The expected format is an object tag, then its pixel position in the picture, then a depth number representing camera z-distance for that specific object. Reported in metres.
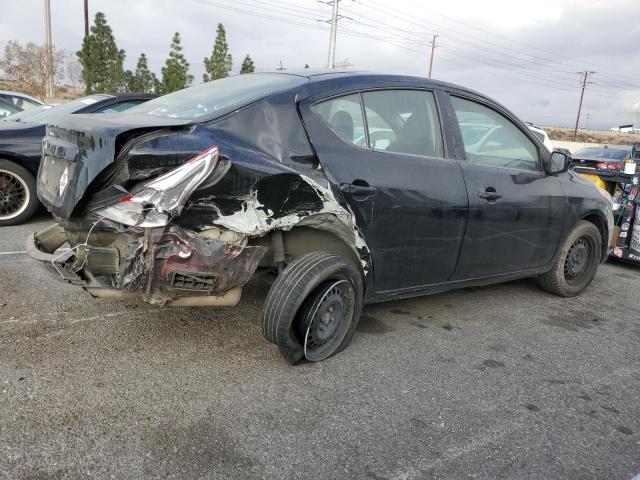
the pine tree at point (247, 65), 39.78
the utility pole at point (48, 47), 29.22
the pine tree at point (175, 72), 32.81
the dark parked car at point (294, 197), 2.65
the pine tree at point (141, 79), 33.56
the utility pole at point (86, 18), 31.55
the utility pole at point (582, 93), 70.31
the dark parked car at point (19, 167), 5.85
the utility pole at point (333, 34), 33.72
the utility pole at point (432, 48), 58.72
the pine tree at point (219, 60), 35.03
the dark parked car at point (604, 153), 13.78
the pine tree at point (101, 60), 31.73
